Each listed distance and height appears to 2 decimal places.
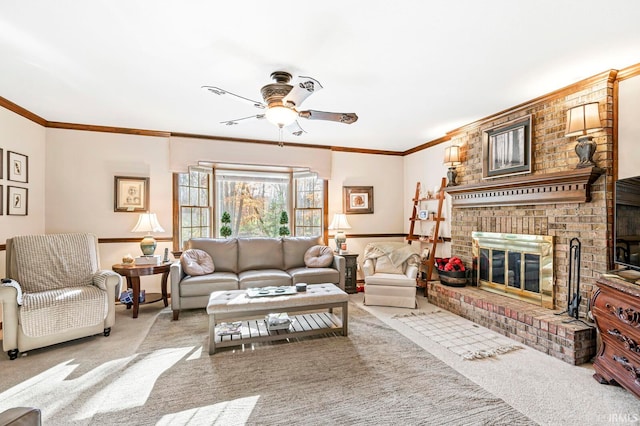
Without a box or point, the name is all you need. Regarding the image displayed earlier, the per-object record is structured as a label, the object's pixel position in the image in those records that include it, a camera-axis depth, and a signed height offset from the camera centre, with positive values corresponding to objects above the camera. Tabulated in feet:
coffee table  9.30 -2.98
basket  13.44 -2.79
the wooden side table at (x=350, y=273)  16.52 -3.13
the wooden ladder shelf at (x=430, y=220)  15.52 -0.45
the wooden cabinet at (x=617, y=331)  6.64 -2.65
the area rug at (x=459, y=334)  9.29 -4.07
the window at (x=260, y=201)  17.47 +0.76
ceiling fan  8.40 +3.03
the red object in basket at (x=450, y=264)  13.70 -2.26
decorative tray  10.21 -2.62
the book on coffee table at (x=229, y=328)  10.03 -3.81
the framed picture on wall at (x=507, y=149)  11.41 +2.56
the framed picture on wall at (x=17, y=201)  11.52 +0.50
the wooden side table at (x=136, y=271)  12.38 -2.33
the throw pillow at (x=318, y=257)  15.08 -2.10
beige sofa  12.64 -2.61
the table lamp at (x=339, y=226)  17.07 -0.65
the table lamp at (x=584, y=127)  8.96 +2.55
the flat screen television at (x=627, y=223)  7.54 -0.21
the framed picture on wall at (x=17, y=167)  11.48 +1.79
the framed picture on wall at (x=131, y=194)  14.49 +0.95
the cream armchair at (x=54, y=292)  8.87 -2.49
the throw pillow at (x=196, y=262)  13.21 -2.10
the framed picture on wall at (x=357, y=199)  18.39 +0.90
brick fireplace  9.03 +0.05
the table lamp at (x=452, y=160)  14.53 +2.53
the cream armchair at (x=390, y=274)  13.66 -2.80
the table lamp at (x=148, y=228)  13.46 -0.62
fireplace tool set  9.32 -2.13
